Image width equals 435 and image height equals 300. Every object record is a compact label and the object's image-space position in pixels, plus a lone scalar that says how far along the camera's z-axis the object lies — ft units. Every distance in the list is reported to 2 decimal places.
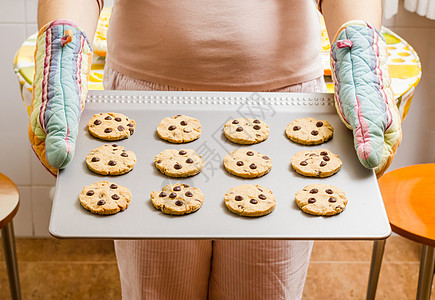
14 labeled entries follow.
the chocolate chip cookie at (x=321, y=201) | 2.86
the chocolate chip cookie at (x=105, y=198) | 2.79
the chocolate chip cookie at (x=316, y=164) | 3.14
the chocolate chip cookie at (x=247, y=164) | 3.12
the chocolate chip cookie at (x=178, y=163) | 3.14
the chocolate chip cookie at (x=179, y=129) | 3.30
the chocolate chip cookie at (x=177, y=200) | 2.87
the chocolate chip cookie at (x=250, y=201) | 2.84
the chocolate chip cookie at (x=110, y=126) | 3.28
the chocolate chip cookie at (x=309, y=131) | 3.32
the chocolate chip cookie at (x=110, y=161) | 3.10
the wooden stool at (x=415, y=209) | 4.79
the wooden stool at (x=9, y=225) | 4.86
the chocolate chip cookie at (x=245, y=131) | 3.36
